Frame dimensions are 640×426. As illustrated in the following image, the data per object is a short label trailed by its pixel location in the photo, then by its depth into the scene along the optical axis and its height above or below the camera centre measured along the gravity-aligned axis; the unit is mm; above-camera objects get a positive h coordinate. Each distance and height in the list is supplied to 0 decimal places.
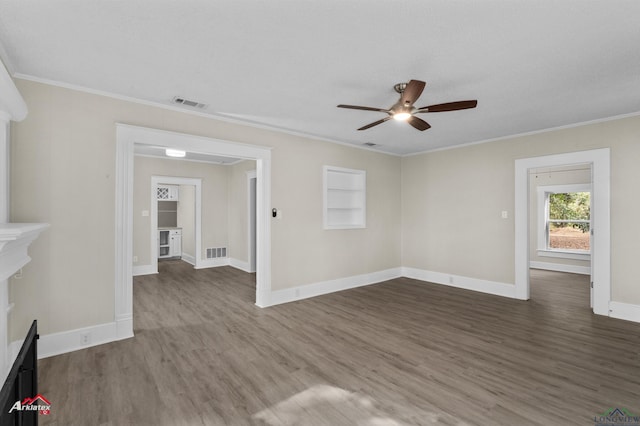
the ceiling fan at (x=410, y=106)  2510 +993
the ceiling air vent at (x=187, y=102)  3393 +1268
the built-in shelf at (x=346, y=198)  5555 +281
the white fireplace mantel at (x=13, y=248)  1505 -216
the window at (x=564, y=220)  7156 -168
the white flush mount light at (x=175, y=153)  5705 +1141
